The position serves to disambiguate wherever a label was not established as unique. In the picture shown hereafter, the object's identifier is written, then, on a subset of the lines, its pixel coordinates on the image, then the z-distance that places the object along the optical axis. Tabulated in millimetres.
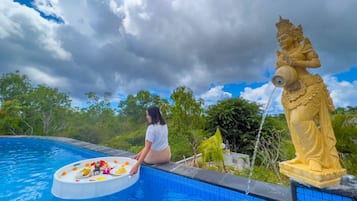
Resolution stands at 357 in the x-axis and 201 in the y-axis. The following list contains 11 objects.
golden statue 1427
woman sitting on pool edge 2914
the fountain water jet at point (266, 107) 1765
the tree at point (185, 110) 4879
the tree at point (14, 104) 10406
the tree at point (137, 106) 13844
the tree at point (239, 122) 5973
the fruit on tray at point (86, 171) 2768
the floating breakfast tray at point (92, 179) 2359
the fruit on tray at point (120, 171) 2861
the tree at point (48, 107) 10805
